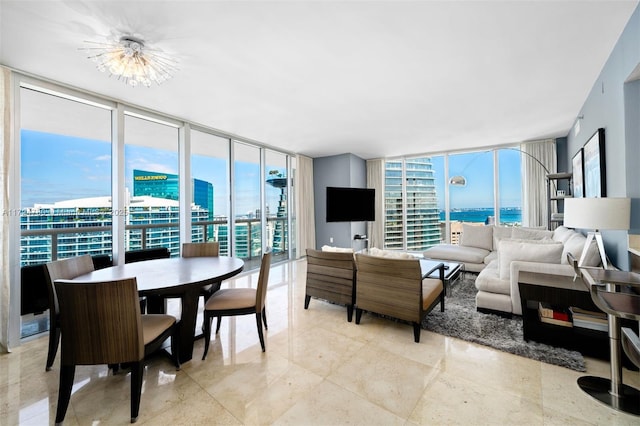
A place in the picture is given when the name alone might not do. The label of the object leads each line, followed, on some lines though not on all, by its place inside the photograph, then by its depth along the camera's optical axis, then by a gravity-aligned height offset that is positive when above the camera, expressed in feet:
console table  6.40 -2.81
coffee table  10.95 -2.60
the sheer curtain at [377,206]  22.24 +0.75
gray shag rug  6.56 -3.65
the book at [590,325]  6.55 -2.96
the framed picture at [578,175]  11.20 +1.67
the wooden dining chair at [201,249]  9.62 -1.20
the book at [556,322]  6.86 -3.01
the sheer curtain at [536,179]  16.44 +2.14
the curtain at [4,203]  7.20 +0.52
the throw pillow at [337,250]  9.06 -1.25
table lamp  5.87 -0.08
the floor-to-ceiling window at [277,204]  17.89 +0.92
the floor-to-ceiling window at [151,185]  11.02 +1.54
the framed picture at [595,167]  8.45 +1.58
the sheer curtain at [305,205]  19.77 +0.86
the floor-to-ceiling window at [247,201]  15.48 +0.98
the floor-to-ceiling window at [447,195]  18.04 +1.40
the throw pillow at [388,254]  8.20 -1.31
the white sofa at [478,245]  14.42 -2.07
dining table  5.90 -1.49
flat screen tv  16.39 +0.73
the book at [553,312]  7.00 -2.81
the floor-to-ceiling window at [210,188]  13.35 +1.60
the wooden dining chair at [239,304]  6.89 -2.39
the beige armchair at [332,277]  8.82 -2.20
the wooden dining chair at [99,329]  4.66 -2.04
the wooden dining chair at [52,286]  6.11 -1.57
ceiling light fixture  6.47 +4.29
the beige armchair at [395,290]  7.47 -2.38
